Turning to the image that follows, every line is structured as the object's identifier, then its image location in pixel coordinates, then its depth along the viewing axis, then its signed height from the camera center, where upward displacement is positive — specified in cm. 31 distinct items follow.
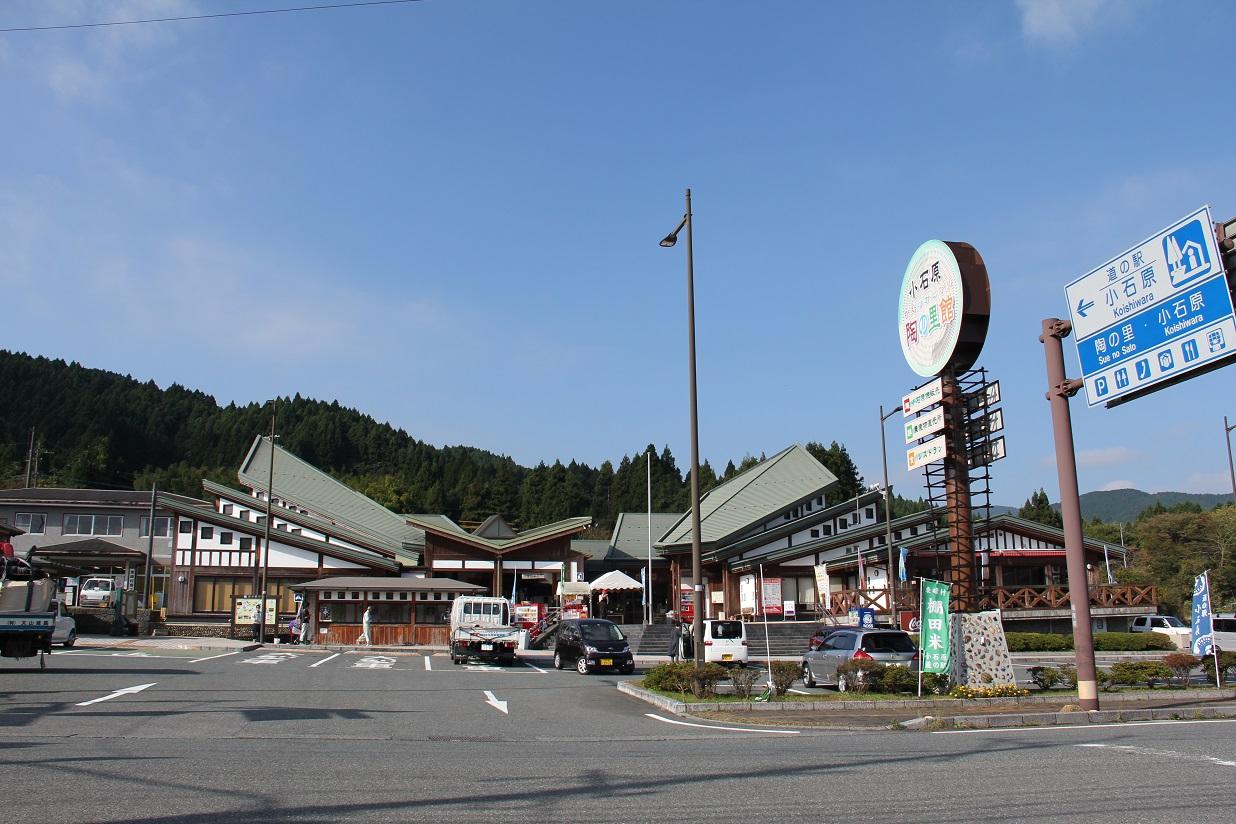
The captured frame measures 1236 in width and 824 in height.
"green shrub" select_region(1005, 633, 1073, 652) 3288 -184
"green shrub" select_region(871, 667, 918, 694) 1789 -164
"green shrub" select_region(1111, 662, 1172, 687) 1861 -165
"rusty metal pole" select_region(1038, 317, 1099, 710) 1576 +154
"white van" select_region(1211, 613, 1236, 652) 3231 -154
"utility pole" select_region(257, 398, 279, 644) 3939 +175
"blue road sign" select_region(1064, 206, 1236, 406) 1327 +411
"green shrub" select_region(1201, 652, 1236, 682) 1986 -158
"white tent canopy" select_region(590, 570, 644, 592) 4119 +64
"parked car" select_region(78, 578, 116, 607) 4500 +59
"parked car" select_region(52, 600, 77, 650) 3228 -81
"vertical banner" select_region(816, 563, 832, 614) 2623 +37
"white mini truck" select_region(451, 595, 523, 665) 2909 -98
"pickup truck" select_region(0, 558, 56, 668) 2139 -22
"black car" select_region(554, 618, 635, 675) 2686 -141
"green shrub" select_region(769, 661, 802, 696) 1717 -151
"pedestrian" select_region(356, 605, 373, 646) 3944 -115
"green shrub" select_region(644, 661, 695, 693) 1820 -160
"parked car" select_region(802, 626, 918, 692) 2058 -126
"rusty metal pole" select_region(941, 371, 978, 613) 2494 +213
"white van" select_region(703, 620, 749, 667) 2820 -141
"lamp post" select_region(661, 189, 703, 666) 1864 +99
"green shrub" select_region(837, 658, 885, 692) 1842 -157
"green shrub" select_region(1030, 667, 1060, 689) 1844 -169
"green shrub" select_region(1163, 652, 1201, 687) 1867 -151
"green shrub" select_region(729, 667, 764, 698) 1727 -155
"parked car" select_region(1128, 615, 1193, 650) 3469 -153
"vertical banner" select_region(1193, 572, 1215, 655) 2100 -76
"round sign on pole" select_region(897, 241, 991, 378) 2516 +759
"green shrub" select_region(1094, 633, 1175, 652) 3259 -187
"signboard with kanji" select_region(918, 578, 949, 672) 1809 -70
